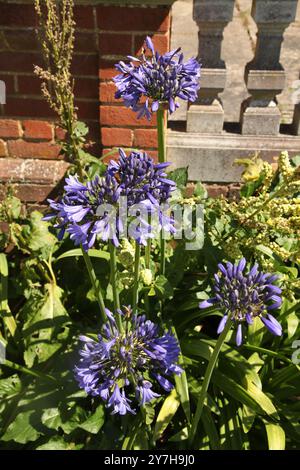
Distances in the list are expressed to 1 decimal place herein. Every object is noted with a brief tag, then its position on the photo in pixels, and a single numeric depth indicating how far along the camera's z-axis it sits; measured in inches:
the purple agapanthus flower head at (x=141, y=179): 58.8
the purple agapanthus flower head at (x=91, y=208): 57.7
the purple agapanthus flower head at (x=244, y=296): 58.8
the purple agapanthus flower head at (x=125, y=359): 65.2
